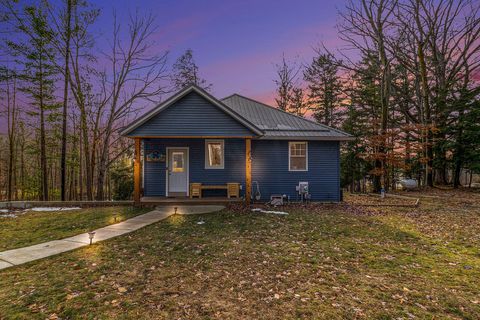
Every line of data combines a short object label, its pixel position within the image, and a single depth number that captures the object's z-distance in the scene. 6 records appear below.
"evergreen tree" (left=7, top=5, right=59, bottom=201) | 12.40
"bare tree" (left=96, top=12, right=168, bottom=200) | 15.84
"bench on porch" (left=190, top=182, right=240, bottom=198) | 10.84
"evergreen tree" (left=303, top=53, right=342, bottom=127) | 25.78
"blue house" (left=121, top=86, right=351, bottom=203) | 11.49
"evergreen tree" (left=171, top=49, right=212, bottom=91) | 24.11
